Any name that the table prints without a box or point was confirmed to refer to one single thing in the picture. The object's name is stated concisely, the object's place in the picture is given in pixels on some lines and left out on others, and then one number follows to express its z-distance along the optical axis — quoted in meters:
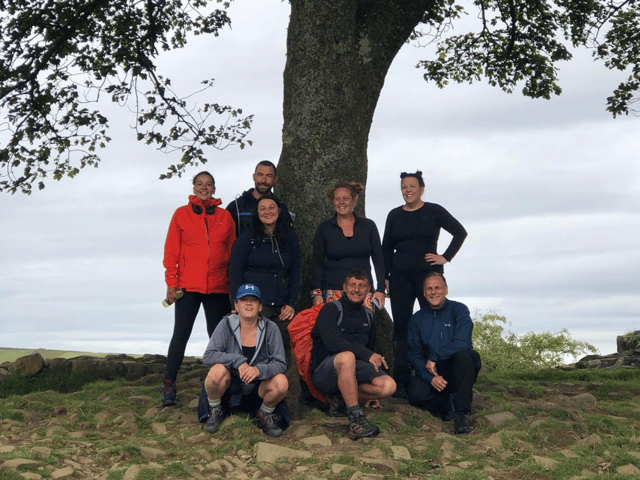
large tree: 9.97
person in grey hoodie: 7.03
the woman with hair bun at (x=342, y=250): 7.90
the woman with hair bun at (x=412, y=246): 8.46
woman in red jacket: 8.12
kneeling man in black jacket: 7.11
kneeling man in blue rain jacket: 7.66
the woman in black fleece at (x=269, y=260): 7.66
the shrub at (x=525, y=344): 17.78
